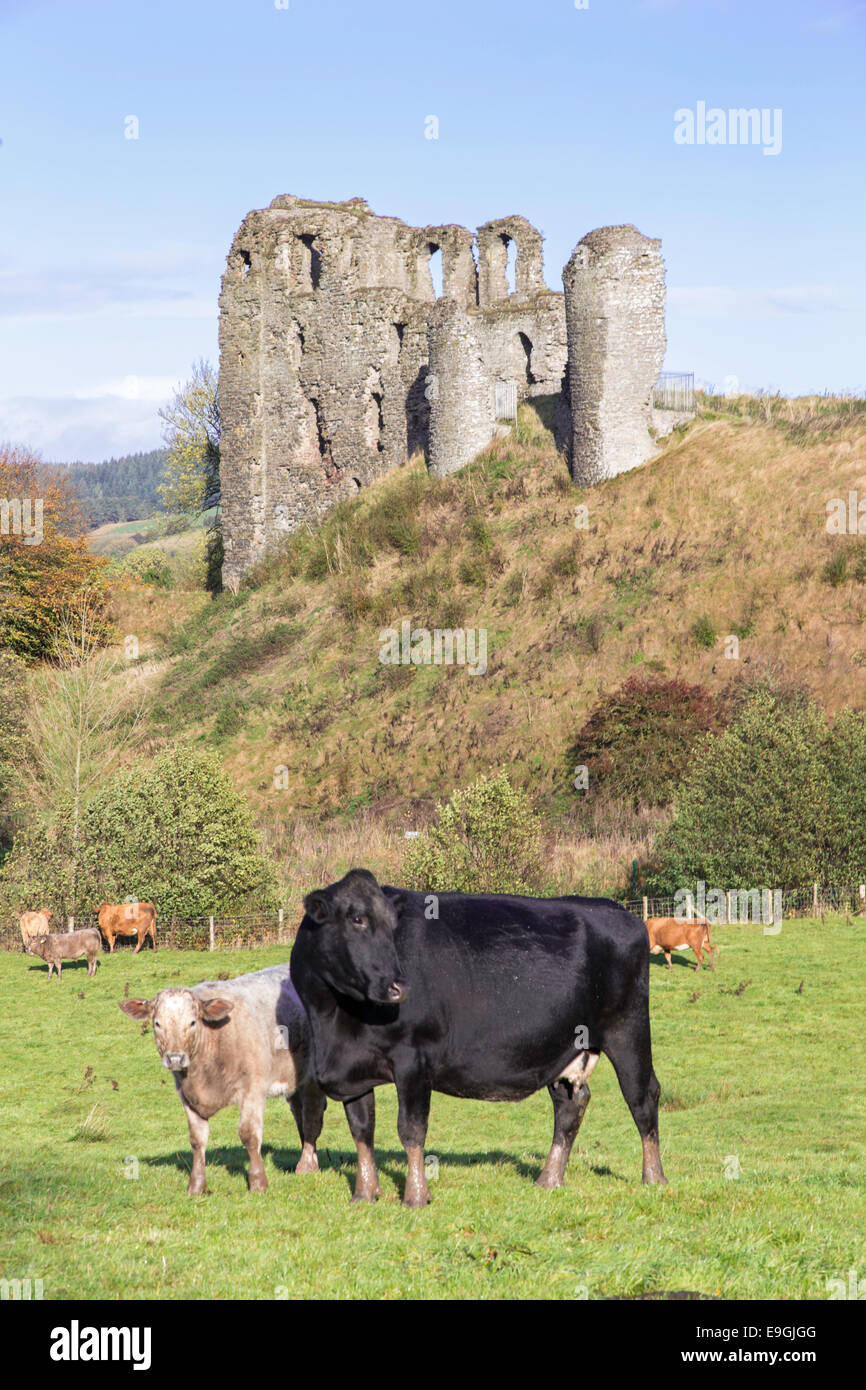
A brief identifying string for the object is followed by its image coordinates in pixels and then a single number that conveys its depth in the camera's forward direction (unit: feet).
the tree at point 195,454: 283.38
